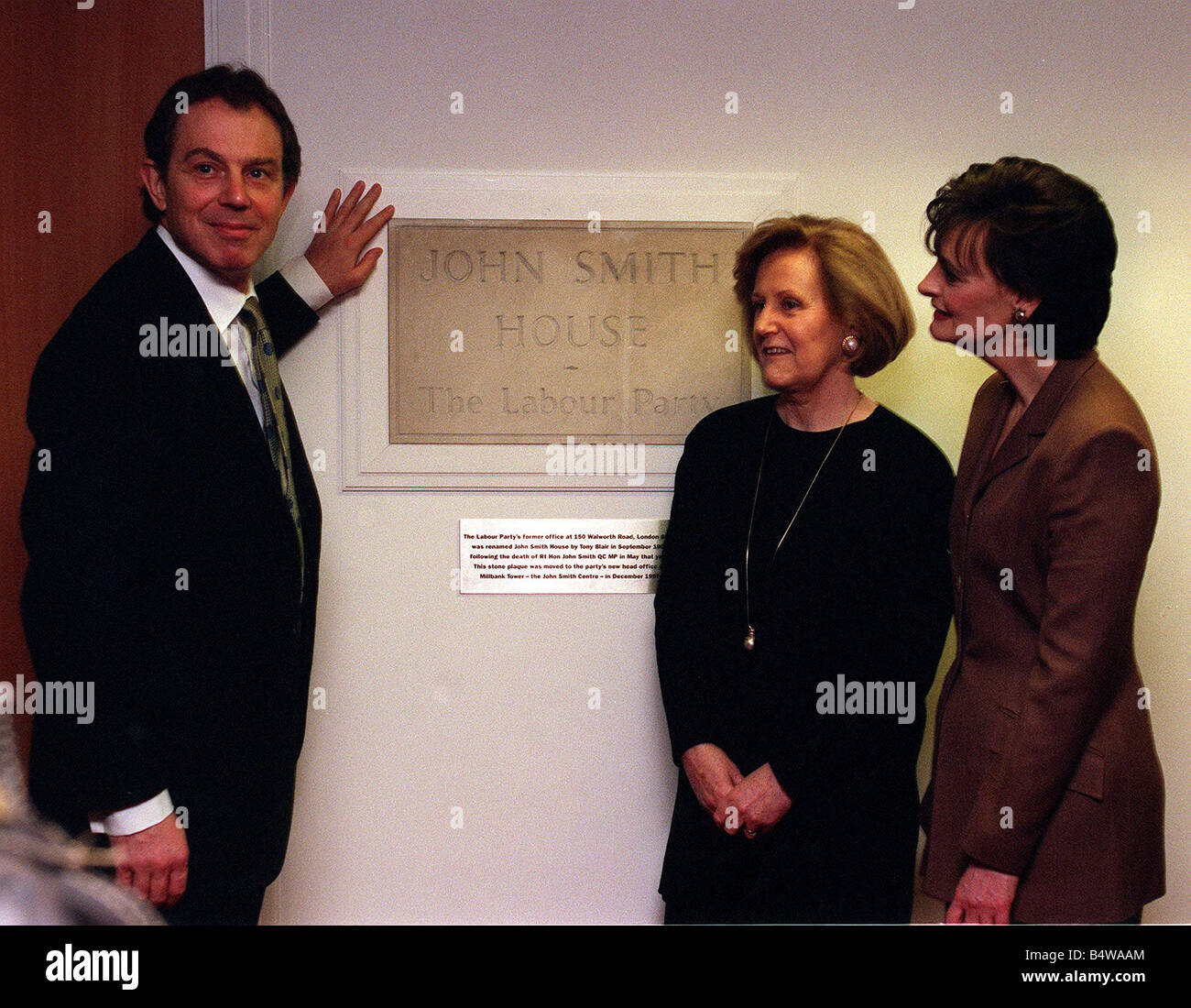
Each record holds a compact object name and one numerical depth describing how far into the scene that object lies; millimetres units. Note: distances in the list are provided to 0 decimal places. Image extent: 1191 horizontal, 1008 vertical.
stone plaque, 2434
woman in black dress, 2010
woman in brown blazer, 1685
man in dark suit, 1696
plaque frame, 2416
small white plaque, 2439
